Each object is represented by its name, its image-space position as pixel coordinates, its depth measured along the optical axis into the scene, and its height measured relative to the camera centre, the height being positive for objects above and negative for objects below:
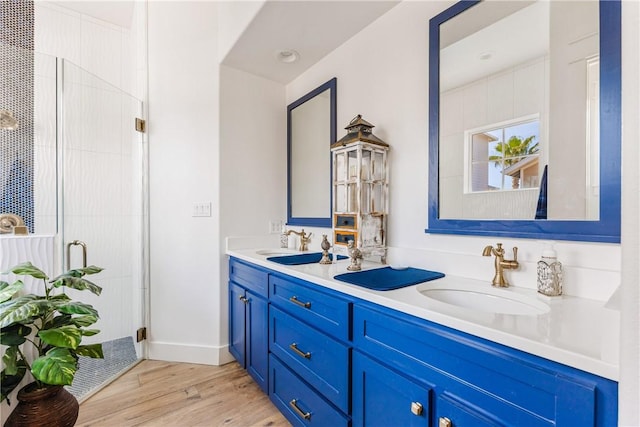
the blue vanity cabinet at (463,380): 0.58 -0.42
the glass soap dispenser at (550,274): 0.98 -0.21
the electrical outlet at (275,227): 2.48 -0.13
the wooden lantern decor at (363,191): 1.57 +0.12
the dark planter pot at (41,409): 1.19 -0.84
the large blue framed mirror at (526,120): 0.93 +0.36
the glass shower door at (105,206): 1.87 +0.04
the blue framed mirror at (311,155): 2.12 +0.46
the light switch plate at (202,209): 2.22 +0.02
